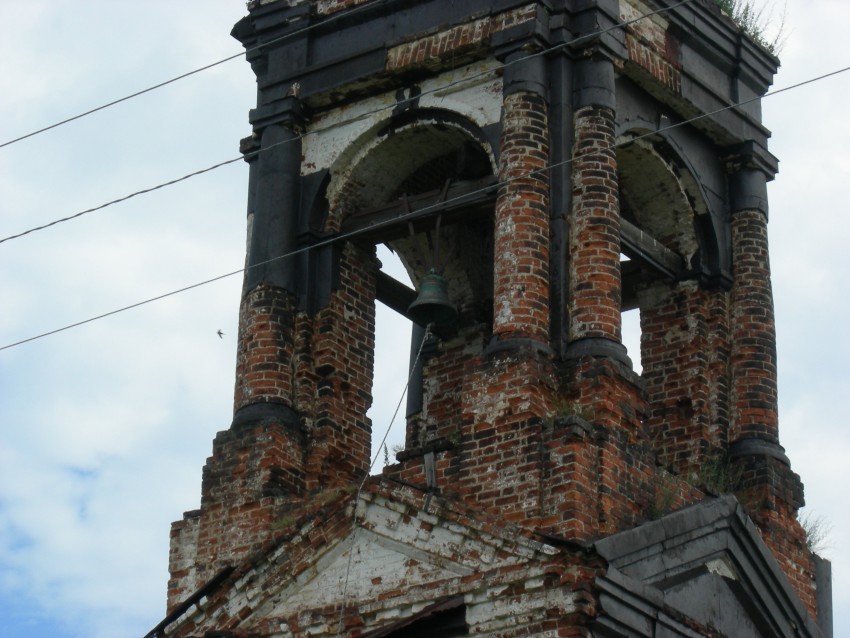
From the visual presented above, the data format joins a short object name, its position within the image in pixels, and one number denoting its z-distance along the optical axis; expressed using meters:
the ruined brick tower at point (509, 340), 19.16
